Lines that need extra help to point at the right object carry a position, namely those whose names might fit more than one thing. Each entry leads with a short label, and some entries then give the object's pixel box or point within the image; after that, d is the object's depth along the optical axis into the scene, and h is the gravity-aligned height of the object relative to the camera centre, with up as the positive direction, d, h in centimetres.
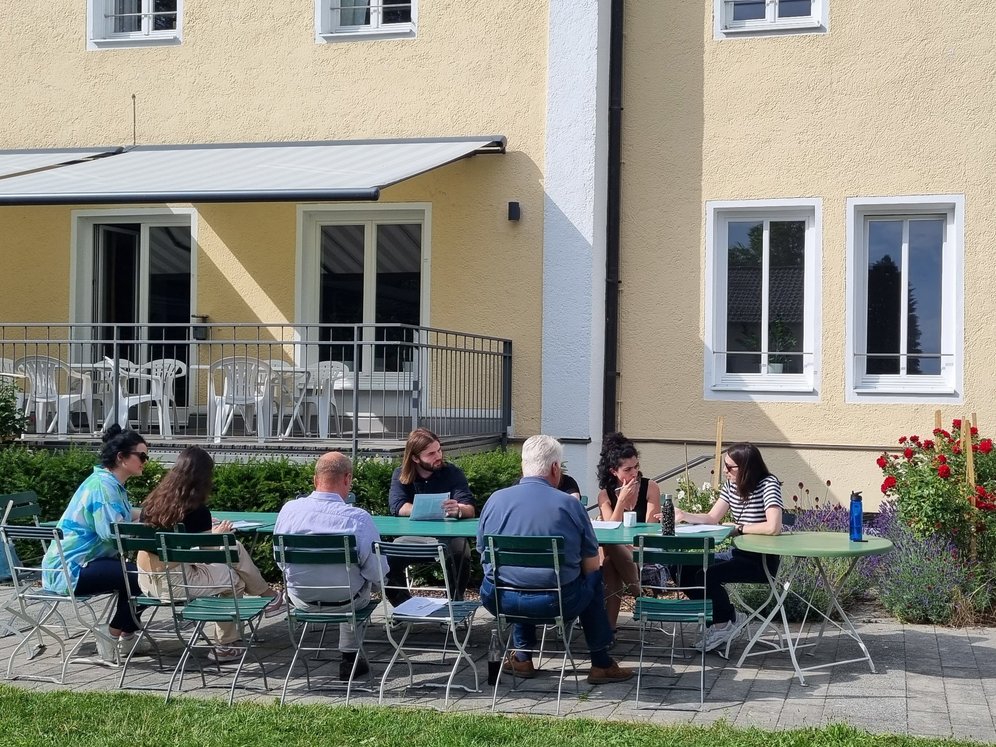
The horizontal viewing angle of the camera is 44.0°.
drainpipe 1277 +164
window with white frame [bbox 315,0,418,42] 1330 +402
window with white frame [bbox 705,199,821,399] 1242 +95
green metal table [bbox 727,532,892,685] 714 -94
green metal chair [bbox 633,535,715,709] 678 -99
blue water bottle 759 -78
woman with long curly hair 742 -83
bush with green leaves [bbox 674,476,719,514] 1092 -98
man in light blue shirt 700 -85
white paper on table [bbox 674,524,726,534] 773 -89
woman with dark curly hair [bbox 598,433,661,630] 823 -77
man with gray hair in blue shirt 685 -94
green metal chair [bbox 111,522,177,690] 726 -96
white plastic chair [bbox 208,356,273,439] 1140 -7
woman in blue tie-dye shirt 764 -97
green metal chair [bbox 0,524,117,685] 746 -134
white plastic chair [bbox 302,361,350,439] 1140 -5
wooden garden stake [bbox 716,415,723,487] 1114 -56
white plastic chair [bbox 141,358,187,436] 1182 +9
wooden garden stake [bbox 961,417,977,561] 912 -59
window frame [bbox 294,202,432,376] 1342 +172
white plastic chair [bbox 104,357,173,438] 1173 -11
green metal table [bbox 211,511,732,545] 750 -92
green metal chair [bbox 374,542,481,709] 695 -130
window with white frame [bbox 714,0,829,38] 1239 +381
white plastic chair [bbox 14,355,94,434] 1191 -10
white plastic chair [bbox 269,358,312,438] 1146 -4
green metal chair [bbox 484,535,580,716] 668 -94
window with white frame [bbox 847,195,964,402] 1203 +94
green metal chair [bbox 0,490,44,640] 811 -90
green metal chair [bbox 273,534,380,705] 685 -108
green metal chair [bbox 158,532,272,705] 702 -127
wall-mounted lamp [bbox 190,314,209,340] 1363 +60
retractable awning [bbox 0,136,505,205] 1089 +202
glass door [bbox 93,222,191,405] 1405 +115
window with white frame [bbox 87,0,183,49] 1402 +413
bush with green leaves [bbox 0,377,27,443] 1157 -36
